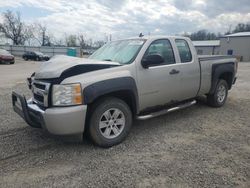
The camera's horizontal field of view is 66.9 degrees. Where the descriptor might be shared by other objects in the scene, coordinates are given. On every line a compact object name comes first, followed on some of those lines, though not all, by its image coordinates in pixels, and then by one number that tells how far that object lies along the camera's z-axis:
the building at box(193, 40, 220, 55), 47.86
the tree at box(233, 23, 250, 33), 64.24
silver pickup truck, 2.79
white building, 37.62
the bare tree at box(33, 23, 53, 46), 60.76
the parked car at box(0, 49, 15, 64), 19.90
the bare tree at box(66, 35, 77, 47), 61.34
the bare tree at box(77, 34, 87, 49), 60.05
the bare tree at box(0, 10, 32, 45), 52.93
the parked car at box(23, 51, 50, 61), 28.83
